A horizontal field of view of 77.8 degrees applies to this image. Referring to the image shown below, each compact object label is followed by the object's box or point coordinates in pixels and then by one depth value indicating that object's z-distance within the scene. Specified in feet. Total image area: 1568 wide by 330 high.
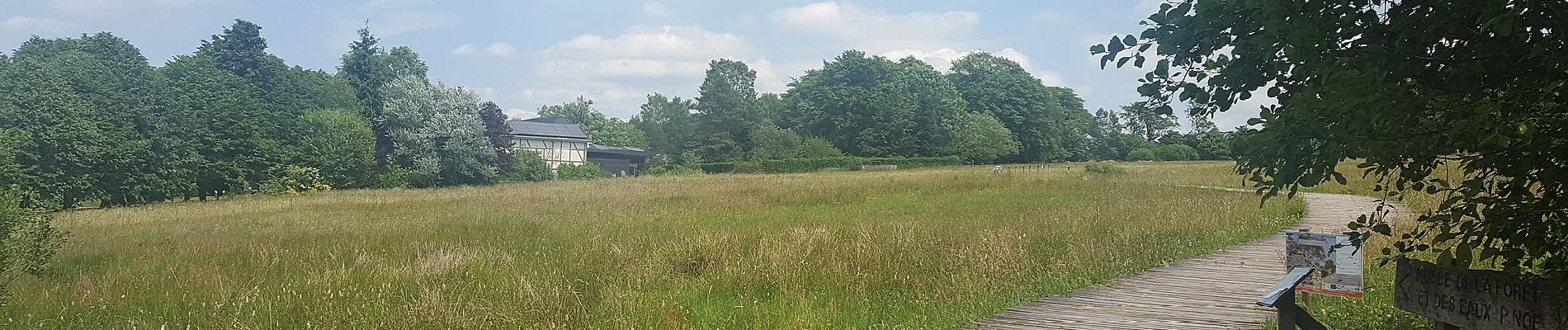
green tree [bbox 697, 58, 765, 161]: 214.28
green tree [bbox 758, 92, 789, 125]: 239.03
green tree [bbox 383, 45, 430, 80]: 222.79
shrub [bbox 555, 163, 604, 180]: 178.81
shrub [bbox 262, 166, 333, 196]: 129.39
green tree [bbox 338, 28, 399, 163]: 174.19
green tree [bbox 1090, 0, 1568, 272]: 9.62
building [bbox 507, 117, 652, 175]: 218.18
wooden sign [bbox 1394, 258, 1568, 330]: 11.51
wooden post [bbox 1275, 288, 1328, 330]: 16.35
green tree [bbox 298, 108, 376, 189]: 137.49
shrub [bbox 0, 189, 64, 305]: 28.27
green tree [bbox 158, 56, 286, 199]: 127.44
